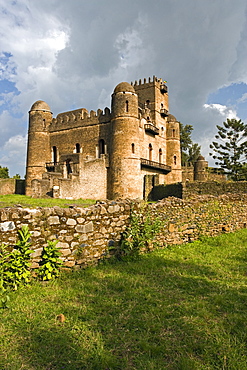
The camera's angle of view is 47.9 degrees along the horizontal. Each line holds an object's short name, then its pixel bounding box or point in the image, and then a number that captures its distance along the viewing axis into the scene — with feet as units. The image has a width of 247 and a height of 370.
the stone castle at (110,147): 90.48
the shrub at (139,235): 20.62
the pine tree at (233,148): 125.49
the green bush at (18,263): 14.19
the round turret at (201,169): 121.60
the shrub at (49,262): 15.64
